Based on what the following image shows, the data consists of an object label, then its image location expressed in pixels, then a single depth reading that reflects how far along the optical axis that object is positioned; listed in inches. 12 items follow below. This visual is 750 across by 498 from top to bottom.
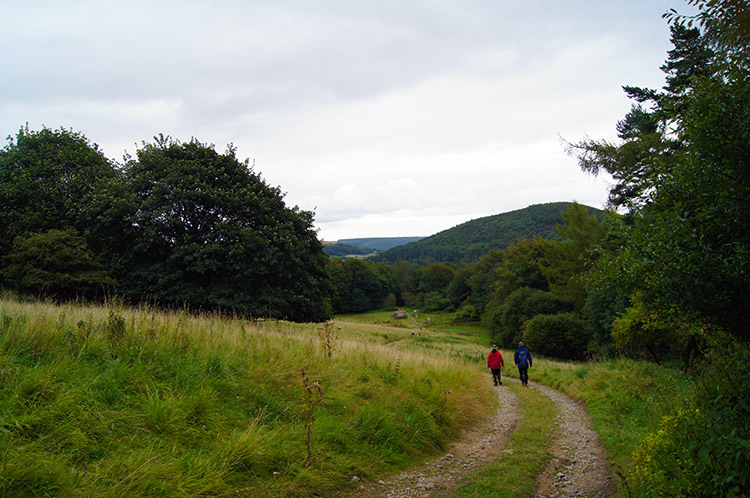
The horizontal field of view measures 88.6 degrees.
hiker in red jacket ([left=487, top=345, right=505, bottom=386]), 638.5
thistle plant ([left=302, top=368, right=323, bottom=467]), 192.1
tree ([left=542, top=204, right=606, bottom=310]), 1565.0
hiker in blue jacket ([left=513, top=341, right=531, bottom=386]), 627.1
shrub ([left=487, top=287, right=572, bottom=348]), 1823.3
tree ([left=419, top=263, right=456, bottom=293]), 4259.4
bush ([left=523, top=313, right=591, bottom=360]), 1441.9
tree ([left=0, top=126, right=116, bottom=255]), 756.6
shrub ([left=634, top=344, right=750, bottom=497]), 139.6
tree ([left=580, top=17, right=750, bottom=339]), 162.9
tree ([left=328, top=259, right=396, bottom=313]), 3678.6
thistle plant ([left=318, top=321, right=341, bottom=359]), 350.5
